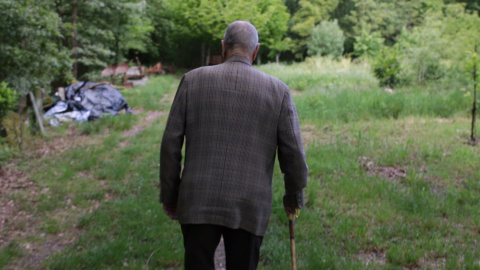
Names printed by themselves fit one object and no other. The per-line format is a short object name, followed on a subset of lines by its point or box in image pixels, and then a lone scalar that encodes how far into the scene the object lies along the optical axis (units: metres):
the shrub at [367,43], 36.34
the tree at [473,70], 7.03
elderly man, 2.09
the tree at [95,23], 15.27
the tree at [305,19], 38.69
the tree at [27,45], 8.34
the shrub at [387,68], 12.56
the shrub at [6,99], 7.25
